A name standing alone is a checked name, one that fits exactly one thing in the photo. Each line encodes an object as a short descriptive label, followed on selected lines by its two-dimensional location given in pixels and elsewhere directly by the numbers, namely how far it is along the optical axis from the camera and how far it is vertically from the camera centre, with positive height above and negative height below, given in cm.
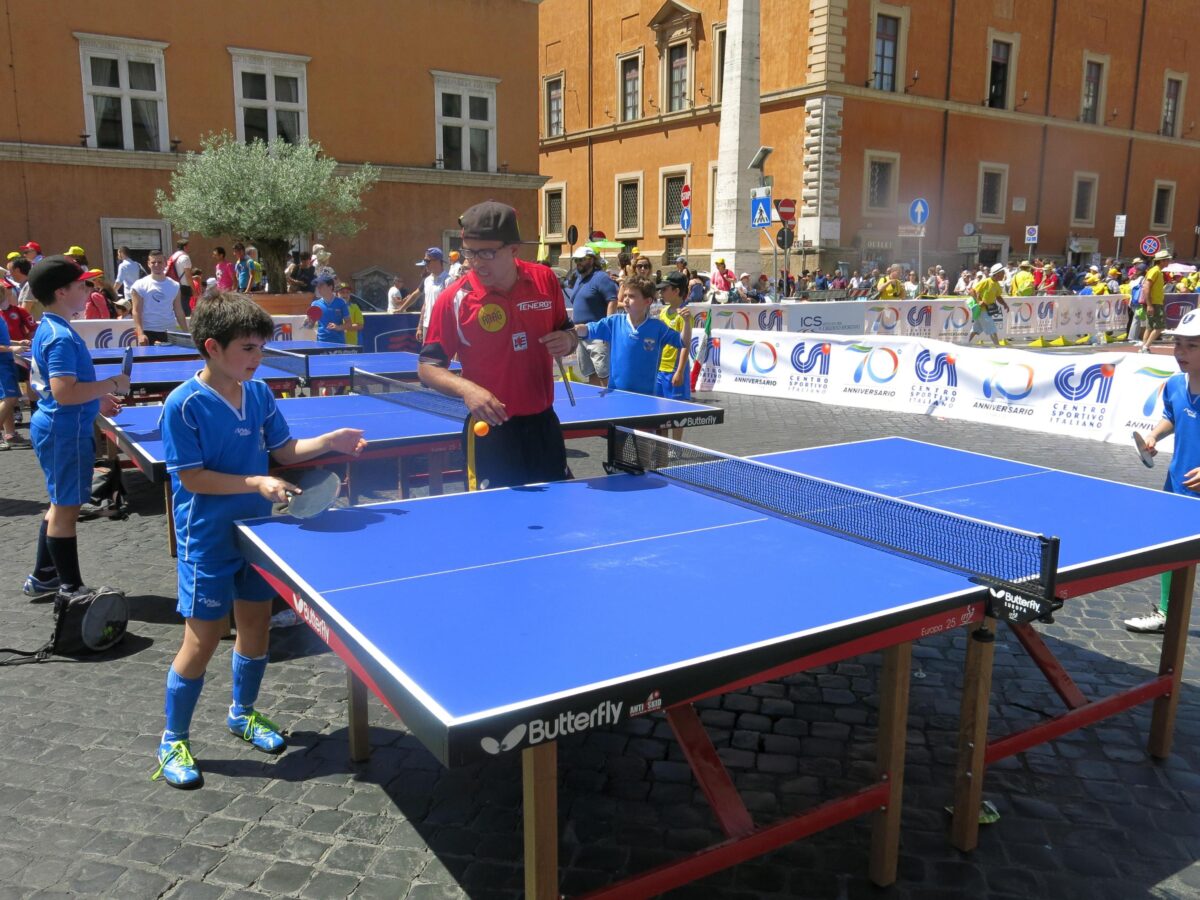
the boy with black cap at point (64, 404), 527 -74
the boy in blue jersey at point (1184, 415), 520 -72
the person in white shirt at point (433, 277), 1519 -5
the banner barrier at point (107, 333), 1491 -95
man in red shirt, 468 -35
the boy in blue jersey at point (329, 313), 1341 -55
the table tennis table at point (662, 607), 242 -96
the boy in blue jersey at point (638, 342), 867 -58
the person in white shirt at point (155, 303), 1373 -44
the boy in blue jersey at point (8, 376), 915 -105
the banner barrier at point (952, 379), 1209 -143
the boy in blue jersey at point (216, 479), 372 -78
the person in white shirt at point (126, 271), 1939 -1
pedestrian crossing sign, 2127 +139
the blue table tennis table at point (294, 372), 899 -98
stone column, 2906 +408
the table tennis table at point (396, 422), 592 -102
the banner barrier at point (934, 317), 2027 -87
